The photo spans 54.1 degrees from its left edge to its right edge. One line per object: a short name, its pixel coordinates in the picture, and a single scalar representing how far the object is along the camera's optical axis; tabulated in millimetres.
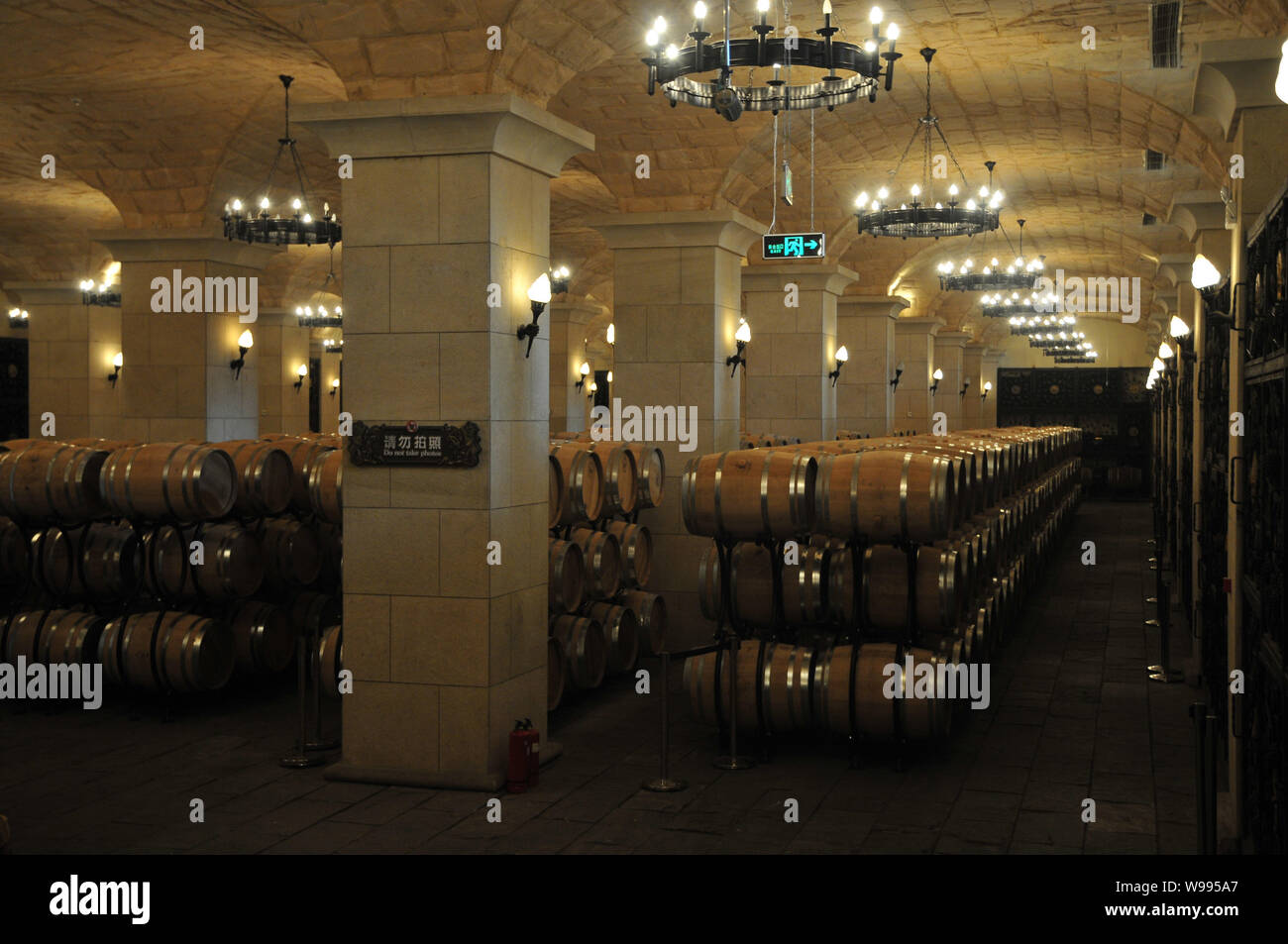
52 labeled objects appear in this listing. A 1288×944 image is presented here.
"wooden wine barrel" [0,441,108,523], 9742
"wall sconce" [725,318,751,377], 12773
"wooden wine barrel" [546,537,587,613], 9406
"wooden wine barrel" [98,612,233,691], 9344
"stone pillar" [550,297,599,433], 26812
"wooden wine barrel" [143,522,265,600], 9672
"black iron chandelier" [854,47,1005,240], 14031
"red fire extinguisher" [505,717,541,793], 7445
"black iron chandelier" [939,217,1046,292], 21297
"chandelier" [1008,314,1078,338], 36238
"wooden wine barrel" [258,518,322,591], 10234
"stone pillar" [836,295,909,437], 22578
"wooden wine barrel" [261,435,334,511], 10344
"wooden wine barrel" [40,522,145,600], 9789
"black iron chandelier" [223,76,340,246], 13109
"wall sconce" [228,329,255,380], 13836
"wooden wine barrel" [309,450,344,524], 9875
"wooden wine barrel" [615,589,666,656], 11000
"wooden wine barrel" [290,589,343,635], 10508
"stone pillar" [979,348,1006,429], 43281
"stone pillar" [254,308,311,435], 26359
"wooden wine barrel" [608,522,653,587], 10875
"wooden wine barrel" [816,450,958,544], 7820
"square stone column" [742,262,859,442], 17109
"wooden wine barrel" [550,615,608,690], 9648
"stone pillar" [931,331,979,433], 33000
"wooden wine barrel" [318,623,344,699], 8695
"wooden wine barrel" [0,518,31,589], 10242
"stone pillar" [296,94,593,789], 7562
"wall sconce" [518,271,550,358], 7926
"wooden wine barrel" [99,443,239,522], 9484
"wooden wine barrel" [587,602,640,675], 10234
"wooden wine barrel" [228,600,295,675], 9953
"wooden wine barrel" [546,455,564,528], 9633
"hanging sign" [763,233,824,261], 13125
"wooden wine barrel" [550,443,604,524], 9852
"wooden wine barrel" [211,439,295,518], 9984
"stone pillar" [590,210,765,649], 11984
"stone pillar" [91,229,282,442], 13492
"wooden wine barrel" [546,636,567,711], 9242
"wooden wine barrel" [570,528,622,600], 10062
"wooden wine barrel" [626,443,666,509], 11219
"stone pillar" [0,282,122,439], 20656
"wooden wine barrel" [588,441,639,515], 10562
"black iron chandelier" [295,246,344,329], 27109
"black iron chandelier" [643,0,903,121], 7480
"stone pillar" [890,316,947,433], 28000
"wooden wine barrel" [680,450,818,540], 8203
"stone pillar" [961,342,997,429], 40125
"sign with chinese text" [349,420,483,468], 7547
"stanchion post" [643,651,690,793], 7488
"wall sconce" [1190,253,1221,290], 6156
